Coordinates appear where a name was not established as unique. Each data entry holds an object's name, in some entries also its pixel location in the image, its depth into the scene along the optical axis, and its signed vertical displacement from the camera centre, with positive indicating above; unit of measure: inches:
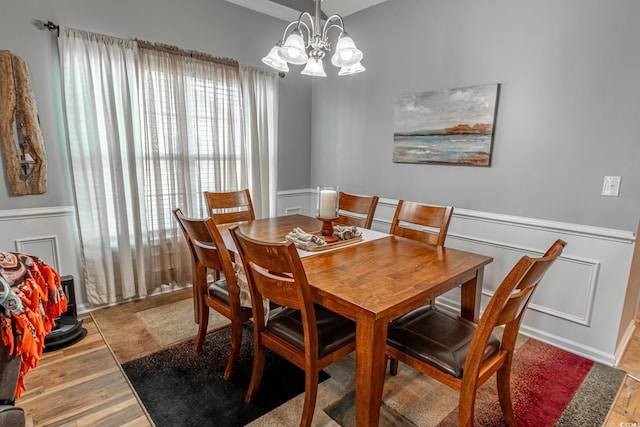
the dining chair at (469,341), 48.8 -31.6
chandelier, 73.3 +22.0
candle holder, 80.7 -11.8
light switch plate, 82.0 -6.4
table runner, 69.5 -26.4
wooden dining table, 51.6 -21.4
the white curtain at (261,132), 132.5 +8.5
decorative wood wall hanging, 87.2 +4.8
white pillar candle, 80.7 -11.2
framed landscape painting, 101.4 +9.5
